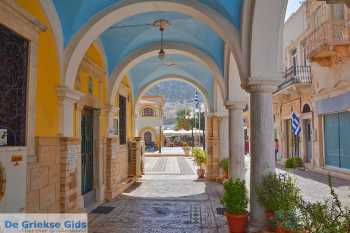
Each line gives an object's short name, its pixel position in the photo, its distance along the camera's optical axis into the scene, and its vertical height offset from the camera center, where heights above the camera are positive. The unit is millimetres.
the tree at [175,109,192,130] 59000 +1976
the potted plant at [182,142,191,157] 27045 -1630
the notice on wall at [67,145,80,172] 5800 -433
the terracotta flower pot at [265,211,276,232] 4598 -1295
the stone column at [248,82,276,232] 5059 -168
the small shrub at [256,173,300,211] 4289 -886
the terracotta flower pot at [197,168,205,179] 12928 -1698
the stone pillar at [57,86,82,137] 5559 +455
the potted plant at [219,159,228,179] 10501 -1152
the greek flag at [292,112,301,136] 10206 +234
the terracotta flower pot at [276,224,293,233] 3884 -1249
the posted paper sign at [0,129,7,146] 3875 -42
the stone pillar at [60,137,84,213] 5605 -775
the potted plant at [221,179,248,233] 5125 -1228
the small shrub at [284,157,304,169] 15328 -1580
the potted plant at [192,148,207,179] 12883 -1170
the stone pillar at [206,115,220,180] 12377 -704
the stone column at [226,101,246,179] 7828 -226
